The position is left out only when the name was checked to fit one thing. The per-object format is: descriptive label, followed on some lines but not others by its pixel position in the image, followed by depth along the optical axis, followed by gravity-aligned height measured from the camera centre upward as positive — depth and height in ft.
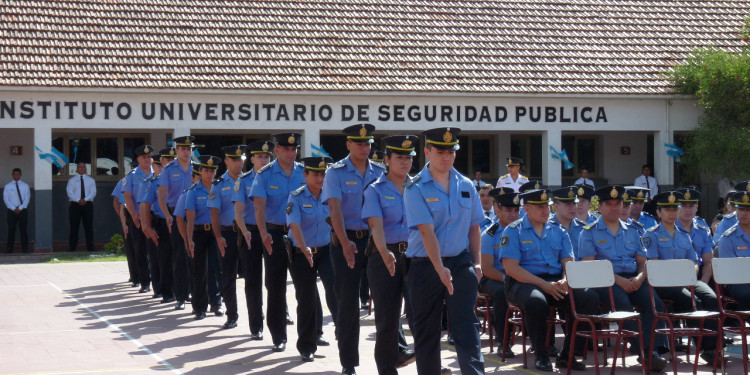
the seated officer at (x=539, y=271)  31.45 -2.37
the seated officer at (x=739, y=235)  35.27 -1.46
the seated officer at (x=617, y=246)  33.45 -1.71
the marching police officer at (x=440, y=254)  25.08 -1.42
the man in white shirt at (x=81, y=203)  79.20 -0.41
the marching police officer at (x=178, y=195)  46.19 +0.07
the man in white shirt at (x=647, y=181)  88.28 +0.84
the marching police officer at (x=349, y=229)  30.01 -0.96
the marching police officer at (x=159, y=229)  47.67 -1.41
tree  82.94 +6.03
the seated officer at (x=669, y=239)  35.40 -1.57
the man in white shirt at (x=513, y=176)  60.23 +0.93
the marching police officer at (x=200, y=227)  42.32 -1.21
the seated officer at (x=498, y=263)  33.91 -2.27
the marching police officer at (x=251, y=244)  36.19 -1.61
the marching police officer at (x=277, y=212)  34.45 -0.52
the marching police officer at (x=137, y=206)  51.01 -0.38
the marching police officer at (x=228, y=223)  39.86 -1.01
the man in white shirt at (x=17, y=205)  77.75 -0.48
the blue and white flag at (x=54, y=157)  76.89 +2.94
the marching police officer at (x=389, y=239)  27.86 -1.18
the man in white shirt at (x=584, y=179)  87.66 +1.05
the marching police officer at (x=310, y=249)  32.91 -1.67
